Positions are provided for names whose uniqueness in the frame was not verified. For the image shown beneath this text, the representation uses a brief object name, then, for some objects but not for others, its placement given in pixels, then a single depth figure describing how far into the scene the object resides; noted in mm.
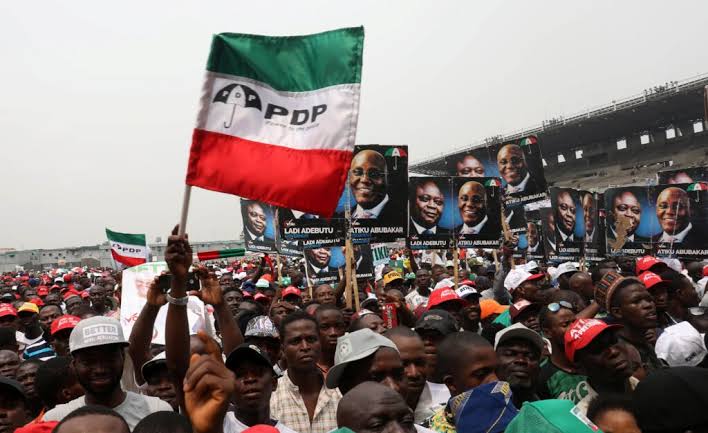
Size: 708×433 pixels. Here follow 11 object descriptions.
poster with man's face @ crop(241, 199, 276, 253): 13648
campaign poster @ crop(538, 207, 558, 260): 12883
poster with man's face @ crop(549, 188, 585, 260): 11125
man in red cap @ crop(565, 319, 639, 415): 3211
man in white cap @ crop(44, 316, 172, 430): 2939
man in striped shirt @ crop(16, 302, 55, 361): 5335
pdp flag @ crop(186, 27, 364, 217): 3109
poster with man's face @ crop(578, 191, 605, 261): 11820
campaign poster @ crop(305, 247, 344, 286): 10820
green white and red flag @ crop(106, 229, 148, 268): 9281
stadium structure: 35594
